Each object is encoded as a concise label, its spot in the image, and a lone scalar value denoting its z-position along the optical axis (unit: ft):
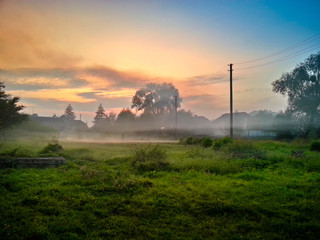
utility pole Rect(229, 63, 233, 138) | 100.83
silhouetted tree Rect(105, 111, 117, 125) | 250.06
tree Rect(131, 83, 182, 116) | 238.27
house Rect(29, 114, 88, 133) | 258.69
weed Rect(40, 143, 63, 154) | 53.37
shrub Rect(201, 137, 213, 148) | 82.17
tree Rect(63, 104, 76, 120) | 325.66
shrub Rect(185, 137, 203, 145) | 105.60
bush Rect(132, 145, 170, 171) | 37.88
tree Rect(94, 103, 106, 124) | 276.86
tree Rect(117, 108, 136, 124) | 220.84
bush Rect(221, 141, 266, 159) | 51.64
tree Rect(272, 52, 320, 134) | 147.95
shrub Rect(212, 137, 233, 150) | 66.85
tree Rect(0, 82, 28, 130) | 113.60
